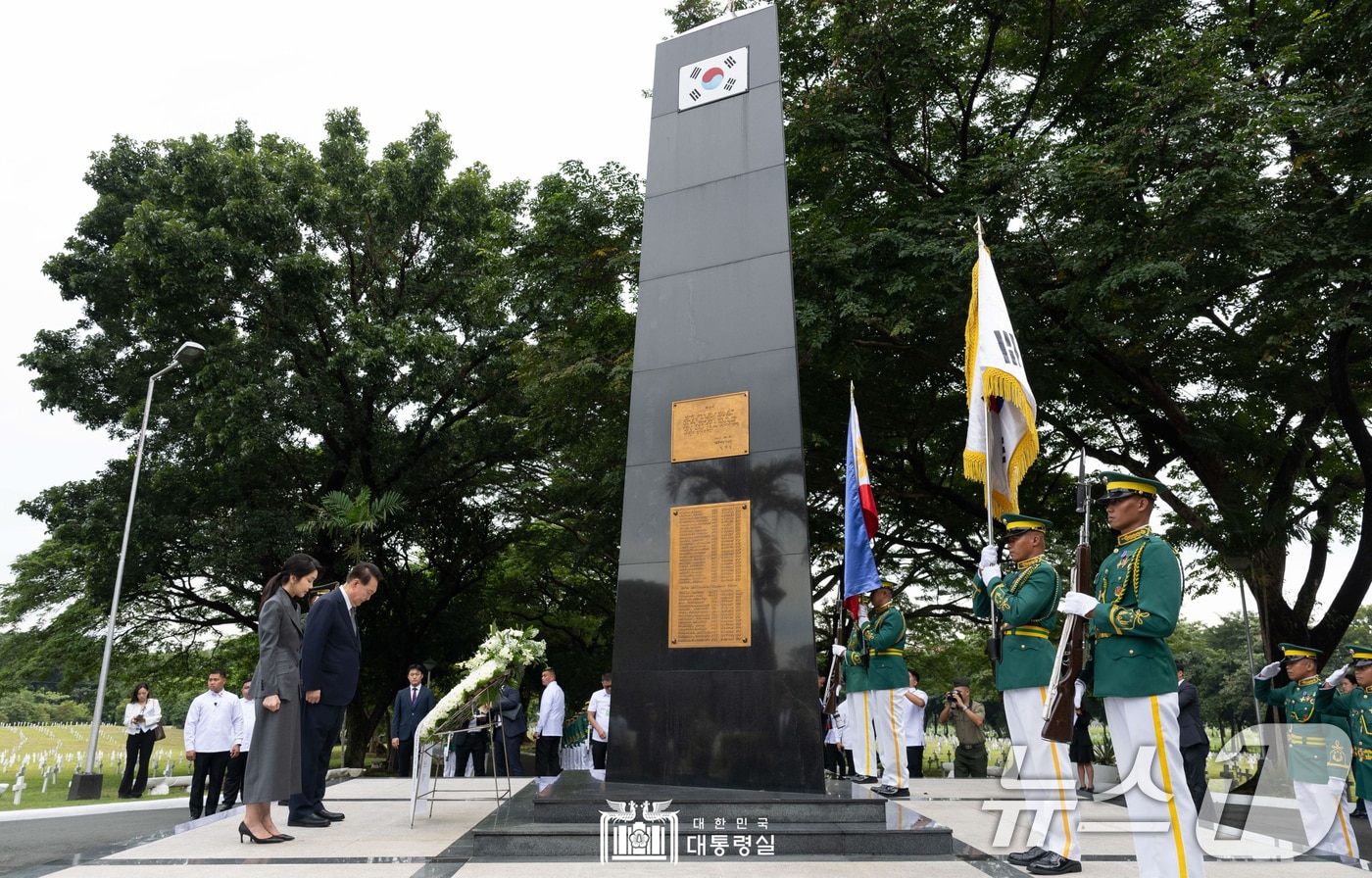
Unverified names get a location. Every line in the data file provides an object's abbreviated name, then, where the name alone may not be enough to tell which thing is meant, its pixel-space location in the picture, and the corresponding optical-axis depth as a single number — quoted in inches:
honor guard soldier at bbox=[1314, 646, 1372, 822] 220.8
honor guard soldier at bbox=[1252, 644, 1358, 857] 221.0
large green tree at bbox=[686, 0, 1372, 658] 348.5
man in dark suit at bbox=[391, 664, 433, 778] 379.6
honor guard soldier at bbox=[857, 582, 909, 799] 268.2
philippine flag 269.0
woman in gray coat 199.6
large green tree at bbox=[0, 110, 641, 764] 620.1
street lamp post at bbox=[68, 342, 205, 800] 403.5
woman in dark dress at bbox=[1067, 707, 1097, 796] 351.2
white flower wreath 233.5
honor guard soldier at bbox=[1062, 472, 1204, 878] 138.0
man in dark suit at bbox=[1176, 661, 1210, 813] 266.4
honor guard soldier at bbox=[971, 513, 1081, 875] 178.5
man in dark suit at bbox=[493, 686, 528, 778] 395.2
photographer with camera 405.7
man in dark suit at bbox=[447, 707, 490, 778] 429.1
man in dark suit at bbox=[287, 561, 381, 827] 226.7
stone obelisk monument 213.9
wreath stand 232.5
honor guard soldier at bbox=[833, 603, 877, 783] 277.9
